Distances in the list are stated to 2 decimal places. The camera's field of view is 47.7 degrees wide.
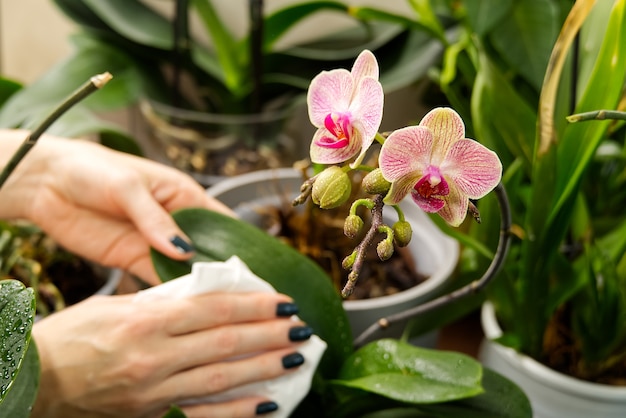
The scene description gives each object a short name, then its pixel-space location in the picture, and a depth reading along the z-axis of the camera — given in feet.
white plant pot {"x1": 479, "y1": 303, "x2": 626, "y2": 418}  1.85
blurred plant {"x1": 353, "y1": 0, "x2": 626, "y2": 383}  1.64
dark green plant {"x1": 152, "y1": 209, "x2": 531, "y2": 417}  1.51
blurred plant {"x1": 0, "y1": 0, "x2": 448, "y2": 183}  2.76
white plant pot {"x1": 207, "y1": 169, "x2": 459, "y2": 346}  2.05
